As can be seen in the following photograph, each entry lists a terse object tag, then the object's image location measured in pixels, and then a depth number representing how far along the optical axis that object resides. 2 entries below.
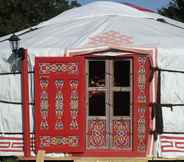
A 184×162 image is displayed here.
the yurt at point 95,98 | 11.13
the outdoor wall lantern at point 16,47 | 11.27
